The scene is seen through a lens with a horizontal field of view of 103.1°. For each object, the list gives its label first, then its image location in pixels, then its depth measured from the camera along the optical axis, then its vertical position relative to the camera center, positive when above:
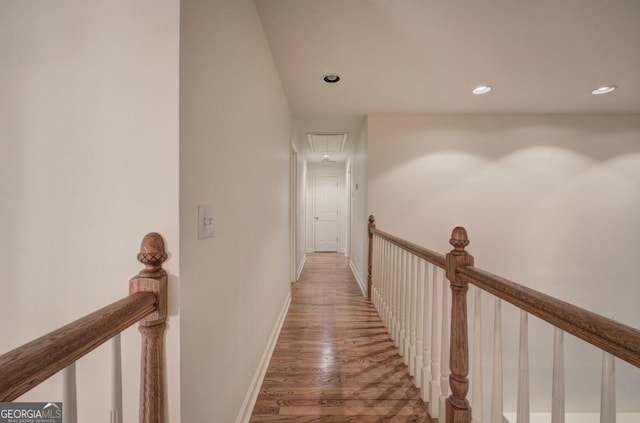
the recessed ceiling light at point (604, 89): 2.57 +1.22
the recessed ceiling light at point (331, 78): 2.33 +1.22
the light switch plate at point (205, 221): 0.86 -0.04
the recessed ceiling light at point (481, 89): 2.58 +1.23
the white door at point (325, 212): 6.67 -0.11
